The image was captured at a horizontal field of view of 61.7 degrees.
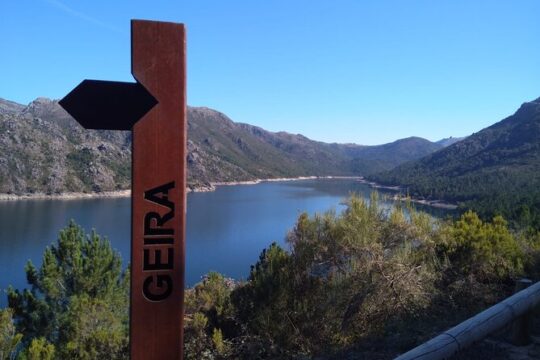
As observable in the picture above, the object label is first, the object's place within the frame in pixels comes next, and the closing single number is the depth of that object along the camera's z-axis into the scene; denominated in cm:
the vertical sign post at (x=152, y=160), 151
